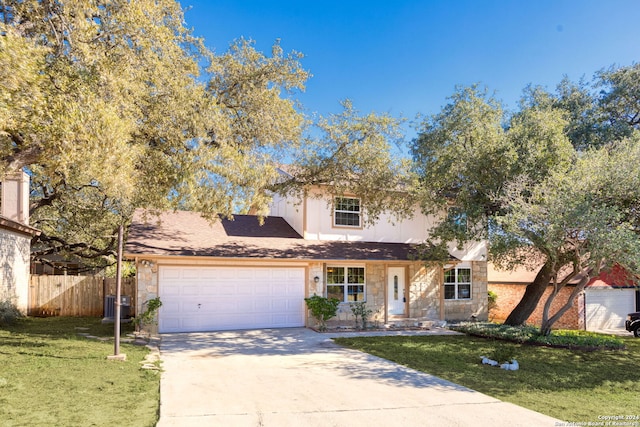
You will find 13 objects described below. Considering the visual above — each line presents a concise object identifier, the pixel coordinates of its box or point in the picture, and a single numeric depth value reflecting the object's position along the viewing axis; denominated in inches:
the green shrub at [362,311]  630.5
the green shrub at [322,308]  602.2
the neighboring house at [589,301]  788.0
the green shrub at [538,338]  490.9
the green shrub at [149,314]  538.3
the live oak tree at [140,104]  280.5
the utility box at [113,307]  671.1
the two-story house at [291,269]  584.4
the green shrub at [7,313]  590.4
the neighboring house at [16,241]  652.1
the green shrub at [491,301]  833.5
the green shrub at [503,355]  402.8
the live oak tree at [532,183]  434.9
